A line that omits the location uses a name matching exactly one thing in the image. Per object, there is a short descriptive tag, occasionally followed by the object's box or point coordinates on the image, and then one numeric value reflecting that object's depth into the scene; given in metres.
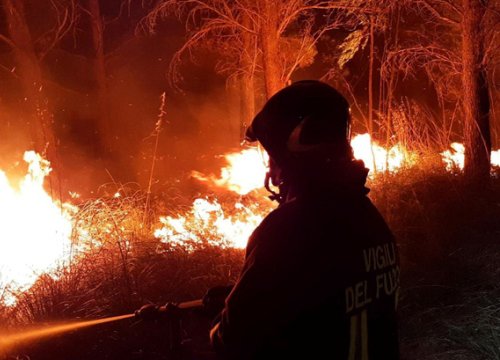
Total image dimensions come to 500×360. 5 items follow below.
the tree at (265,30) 7.96
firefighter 1.68
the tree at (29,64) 10.58
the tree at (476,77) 8.11
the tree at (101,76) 16.19
